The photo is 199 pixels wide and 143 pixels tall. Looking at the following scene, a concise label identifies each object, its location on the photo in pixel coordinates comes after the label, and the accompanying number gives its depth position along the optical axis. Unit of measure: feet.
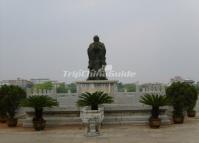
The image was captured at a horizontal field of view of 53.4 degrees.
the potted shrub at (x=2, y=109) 26.70
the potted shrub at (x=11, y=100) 26.72
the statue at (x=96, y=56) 31.68
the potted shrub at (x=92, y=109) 20.49
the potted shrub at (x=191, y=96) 27.32
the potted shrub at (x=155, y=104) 23.95
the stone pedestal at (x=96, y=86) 29.63
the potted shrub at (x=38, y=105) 23.85
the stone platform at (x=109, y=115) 25.99
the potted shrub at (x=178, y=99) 26.59
